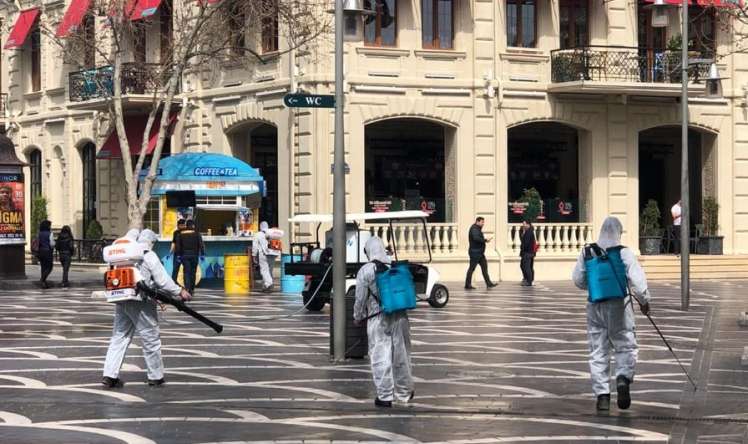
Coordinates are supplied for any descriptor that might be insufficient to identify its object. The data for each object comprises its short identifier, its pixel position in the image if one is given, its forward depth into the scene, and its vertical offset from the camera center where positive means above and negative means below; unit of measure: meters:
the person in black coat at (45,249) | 34.81 -0.70
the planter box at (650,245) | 40.06 -0.83
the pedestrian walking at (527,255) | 35.09 -0.94
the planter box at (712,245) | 40.44 -0.86
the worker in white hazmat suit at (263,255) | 33.19 -0.85
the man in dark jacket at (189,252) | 31.59 -0.72
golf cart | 26.09 -0.93
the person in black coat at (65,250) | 35.75 -0.74
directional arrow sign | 18.02 +1.41
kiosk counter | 34.75 +0.47
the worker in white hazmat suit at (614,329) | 13.02 -1.01
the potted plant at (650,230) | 40.06 -0.44
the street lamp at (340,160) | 17.61 +0.68
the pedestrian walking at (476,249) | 33.62 -0.76
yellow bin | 33.03 -1.25
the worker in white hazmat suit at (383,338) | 13.31 -1.11
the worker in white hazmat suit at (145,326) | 14.99 -1.09
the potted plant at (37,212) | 47.69 +0.23
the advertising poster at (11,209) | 35.50 +0.25
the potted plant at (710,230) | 40.50 -0.46
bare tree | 31.67 +4.27
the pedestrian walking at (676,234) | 39.80 -0.55
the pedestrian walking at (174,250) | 32.00 -0.69
